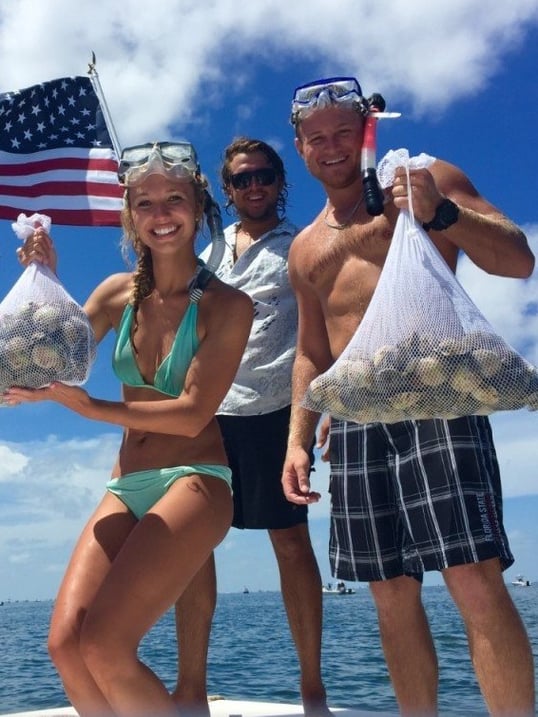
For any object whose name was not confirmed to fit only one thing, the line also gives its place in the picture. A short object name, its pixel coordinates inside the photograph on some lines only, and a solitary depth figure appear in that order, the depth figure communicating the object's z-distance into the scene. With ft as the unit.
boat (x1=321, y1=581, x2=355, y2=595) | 391.94
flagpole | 23.22
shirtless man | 10.52
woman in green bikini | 10.45
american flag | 24.30
